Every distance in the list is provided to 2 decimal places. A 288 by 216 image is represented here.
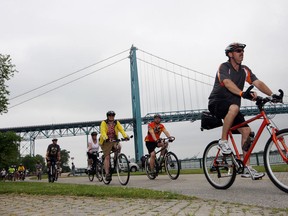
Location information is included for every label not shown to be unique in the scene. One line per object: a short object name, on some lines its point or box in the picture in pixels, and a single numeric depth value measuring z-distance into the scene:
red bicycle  3.78
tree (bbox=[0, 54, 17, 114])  18.88
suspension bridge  47.00
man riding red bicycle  4.41
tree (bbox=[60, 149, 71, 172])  107.40
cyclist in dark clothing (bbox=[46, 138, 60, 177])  11.27
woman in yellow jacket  7.29
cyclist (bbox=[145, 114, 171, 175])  7.98
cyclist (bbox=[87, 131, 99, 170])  10.11
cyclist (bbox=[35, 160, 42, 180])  22.89
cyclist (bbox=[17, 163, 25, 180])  27.89
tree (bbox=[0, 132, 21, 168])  20.66
